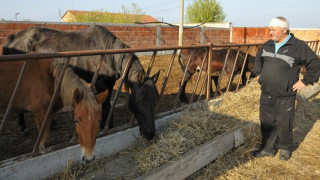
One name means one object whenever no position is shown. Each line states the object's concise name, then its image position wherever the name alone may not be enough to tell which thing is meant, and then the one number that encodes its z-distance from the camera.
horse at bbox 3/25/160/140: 3.40
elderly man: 3.22
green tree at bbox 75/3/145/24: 31.75
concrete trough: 2.42
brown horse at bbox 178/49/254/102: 6.46
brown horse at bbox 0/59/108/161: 2.46
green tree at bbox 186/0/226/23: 41.94
